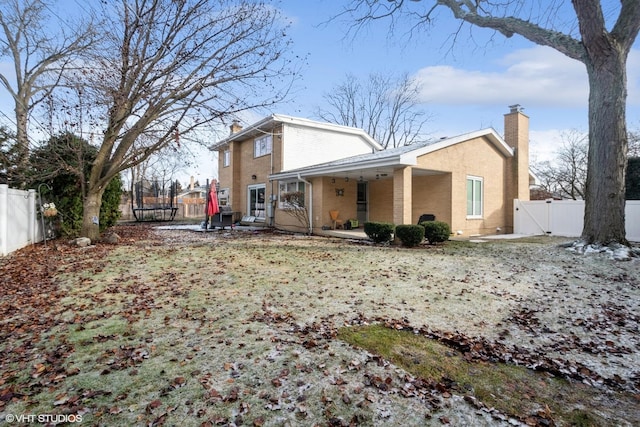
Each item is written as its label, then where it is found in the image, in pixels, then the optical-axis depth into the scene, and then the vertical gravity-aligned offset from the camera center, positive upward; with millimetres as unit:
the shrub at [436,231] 11094 -748
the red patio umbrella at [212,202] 15625 +327
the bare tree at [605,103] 9219 +2917
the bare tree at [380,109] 35500 +10625
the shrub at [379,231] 11398 -765
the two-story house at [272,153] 17781 +3194
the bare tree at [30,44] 16047 +8403
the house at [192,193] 54984 +2780
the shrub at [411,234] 10562 -807
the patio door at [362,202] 16906 +328
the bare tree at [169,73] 10164 +4317
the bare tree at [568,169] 24839 +3013
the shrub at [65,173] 10180 +1160
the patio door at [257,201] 19495 +461
